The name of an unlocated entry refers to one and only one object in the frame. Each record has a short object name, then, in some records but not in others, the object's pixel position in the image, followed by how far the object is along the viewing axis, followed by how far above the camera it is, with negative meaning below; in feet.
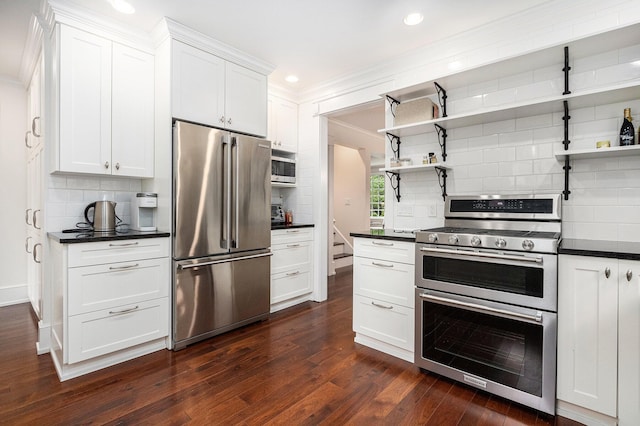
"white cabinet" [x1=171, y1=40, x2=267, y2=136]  8.88 +3.70
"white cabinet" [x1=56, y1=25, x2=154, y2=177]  7.97 +2.82
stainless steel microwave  12.51 +1.71
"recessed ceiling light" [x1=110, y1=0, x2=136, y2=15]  7.70 +5.10
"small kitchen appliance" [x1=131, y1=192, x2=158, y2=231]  9.03 -0.01
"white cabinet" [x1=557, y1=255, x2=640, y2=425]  5.20 -2.20
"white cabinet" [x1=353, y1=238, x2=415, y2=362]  7.91 -2.23
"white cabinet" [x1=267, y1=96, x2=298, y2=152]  12.78 +3.64
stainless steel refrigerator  8.70 -0.60
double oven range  5.87 -1.82
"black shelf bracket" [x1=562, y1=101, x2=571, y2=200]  7.33 +1.50
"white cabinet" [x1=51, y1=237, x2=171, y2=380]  7.18 -2.24
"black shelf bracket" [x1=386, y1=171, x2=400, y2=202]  10.39 +1.02
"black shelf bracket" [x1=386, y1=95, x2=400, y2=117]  9.93 +3.50
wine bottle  6.40 +1.65
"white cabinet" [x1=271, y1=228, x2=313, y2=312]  11.69 -2.16
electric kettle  8.58 -0.15
